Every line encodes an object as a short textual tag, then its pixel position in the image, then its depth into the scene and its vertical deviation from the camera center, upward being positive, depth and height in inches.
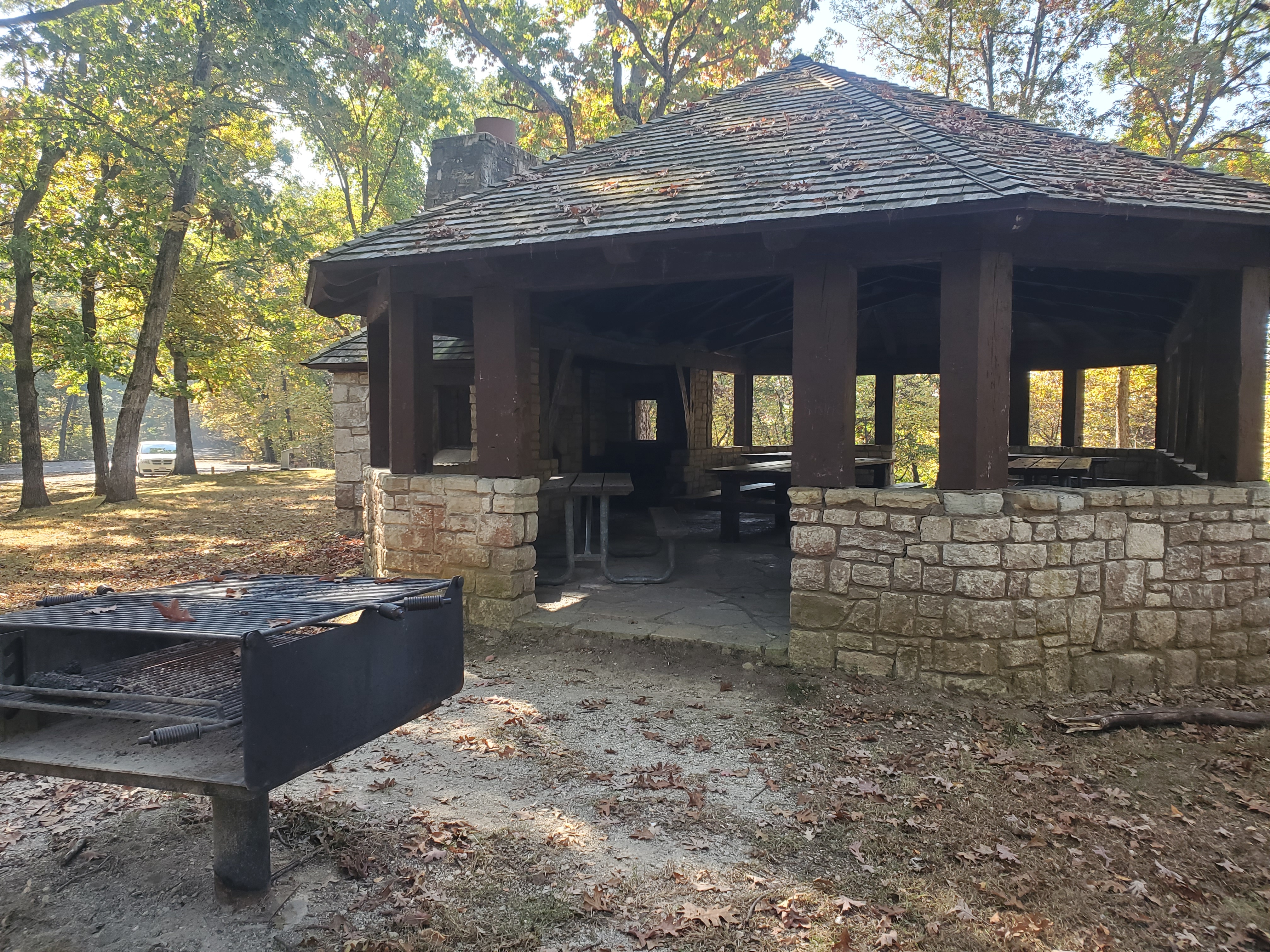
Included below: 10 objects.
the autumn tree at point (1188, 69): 612.4 +314.7
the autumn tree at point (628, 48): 682.2 +378.0
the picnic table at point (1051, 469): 371.6 -14.7
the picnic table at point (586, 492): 295.9 -20.4
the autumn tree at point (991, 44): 699.4 +390.4
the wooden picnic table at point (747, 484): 365.4 -23.5
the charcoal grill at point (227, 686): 90.4 -34.6
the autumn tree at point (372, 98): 487.5 +304.6
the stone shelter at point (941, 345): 194.7 +28.7
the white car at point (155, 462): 949.2 -23.2
